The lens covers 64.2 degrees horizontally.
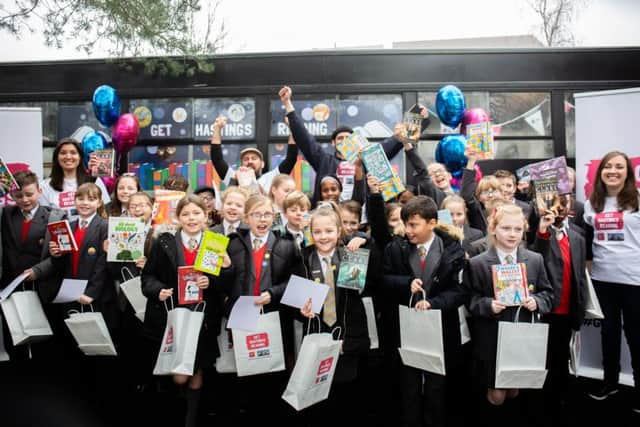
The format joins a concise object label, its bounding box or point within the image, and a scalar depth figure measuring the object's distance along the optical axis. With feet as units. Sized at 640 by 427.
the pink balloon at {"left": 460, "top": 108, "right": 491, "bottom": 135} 18.79
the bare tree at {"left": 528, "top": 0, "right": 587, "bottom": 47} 59.88
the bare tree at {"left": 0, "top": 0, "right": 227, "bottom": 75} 19.10
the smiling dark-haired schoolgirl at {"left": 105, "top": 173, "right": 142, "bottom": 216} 14.94
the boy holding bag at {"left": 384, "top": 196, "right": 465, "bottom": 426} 10.84
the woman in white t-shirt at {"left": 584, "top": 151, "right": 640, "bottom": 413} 13.15
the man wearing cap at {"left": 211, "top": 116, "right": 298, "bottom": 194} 16.42
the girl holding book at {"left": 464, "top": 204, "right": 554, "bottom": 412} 10.87
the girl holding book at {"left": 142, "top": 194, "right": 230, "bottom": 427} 11.33
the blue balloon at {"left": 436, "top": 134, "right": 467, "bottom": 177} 18.83
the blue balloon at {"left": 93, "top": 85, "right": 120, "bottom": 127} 19.53
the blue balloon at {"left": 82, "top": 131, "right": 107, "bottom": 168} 19.57
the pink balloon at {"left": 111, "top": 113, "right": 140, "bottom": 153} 19.47
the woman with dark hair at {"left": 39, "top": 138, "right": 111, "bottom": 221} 15.94
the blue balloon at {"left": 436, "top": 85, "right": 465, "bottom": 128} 18.56
